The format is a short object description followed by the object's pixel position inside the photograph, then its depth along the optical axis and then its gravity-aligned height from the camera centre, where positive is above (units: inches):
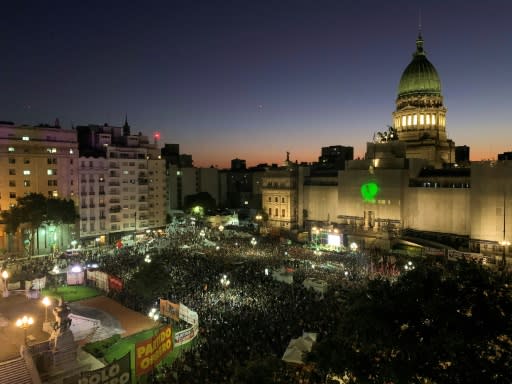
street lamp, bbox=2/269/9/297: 1229.0 -301.9
